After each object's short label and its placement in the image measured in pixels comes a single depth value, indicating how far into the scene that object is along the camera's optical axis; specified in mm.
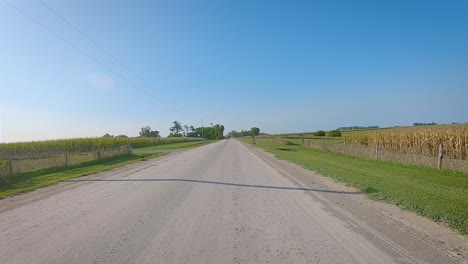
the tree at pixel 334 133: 84625
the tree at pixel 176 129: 165750
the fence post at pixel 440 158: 15680
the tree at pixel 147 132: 154700
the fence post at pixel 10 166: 16520
